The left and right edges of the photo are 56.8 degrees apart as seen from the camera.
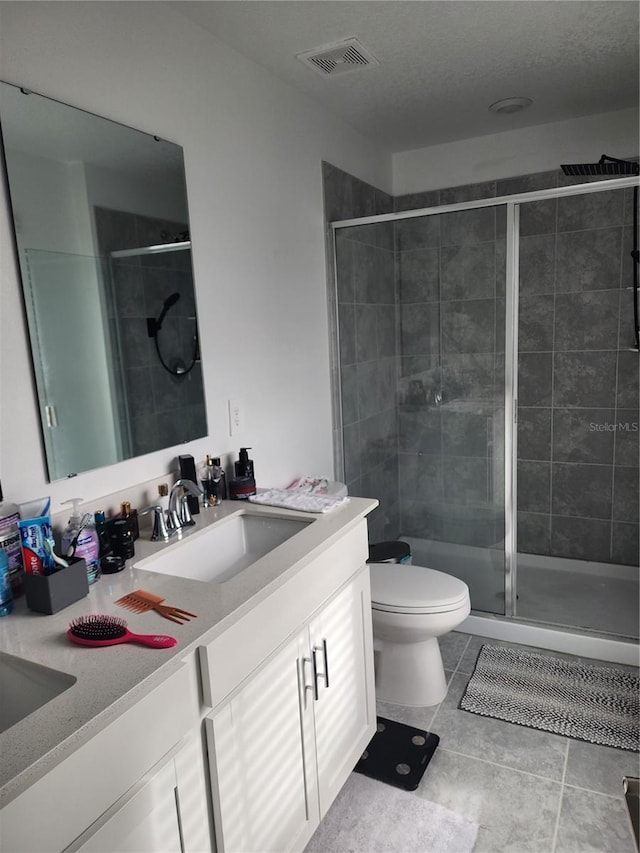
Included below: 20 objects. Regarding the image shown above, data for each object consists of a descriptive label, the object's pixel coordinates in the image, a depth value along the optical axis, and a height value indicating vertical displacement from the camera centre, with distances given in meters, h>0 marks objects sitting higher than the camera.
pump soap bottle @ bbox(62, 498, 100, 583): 1.38 -0.46
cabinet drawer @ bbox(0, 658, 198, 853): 0.83 -0.66
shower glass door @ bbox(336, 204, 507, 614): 2.78 -0.28
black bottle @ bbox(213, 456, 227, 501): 2.01 -0.48
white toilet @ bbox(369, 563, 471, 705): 2.24 -1.12
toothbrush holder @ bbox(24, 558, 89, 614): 1.24 -0.51
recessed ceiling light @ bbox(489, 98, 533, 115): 2.80 +1.03
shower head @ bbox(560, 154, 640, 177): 2.43 +0.61
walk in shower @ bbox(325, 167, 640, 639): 2.79 -0.35
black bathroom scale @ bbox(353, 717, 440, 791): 1.98 -1.48
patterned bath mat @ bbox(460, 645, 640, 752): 2.17 -1.48
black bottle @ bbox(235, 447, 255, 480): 2.10 -0.45
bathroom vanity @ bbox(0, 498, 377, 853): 0.90 -0.69
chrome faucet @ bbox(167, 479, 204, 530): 1.74 -0.49
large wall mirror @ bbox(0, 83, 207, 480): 1.46 +0.17
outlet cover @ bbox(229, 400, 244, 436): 2.18 -0.29
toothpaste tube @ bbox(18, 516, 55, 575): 1.27 -0.43
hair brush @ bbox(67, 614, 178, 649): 1.11 -0.55
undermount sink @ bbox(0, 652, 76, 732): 1.06 -0.61
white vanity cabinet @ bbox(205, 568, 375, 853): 1.27 -0.99
